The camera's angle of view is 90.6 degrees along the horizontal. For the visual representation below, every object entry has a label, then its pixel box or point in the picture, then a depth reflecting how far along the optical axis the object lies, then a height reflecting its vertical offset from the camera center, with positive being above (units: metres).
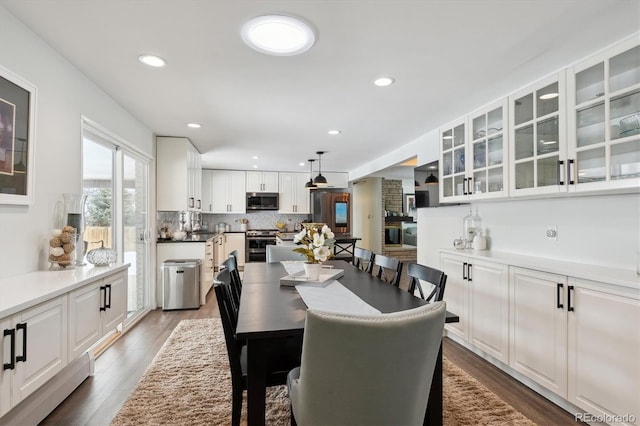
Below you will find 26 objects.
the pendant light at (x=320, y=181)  5.82 +0.63
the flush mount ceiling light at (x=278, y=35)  1.80 +1.09
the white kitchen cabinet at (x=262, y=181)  7.60 +0.82
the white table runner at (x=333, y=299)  1.69 -0.49
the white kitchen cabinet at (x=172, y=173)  4.48 +0.59
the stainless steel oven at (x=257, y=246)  7.11 -0.70
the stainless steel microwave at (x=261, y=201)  7.53 +0.34
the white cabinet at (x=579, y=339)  1.73 -0.77
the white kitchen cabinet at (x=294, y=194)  7.77 +0.53
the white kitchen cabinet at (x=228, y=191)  7.39 +0.56
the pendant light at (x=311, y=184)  6.07 +0.61
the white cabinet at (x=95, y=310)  1.83 -0.64
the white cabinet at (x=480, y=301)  2.56 -0.76
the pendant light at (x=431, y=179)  3.89 +0.47
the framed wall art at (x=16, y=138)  1.71 +0.43
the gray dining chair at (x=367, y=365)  1.03 -0.50
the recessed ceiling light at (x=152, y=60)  2.22 +1.10
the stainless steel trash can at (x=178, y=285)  4.30 -0.96
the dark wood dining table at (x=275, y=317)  1.41 -0.50
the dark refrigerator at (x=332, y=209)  7.69 +0.16
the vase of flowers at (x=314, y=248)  2.23 -0.23
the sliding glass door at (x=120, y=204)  2.91 +0.11
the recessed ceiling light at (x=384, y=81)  2.55 +1.11
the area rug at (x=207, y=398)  1.97 -1.27
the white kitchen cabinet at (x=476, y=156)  2.80 +0.60
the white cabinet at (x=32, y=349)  1.32 -0.63
